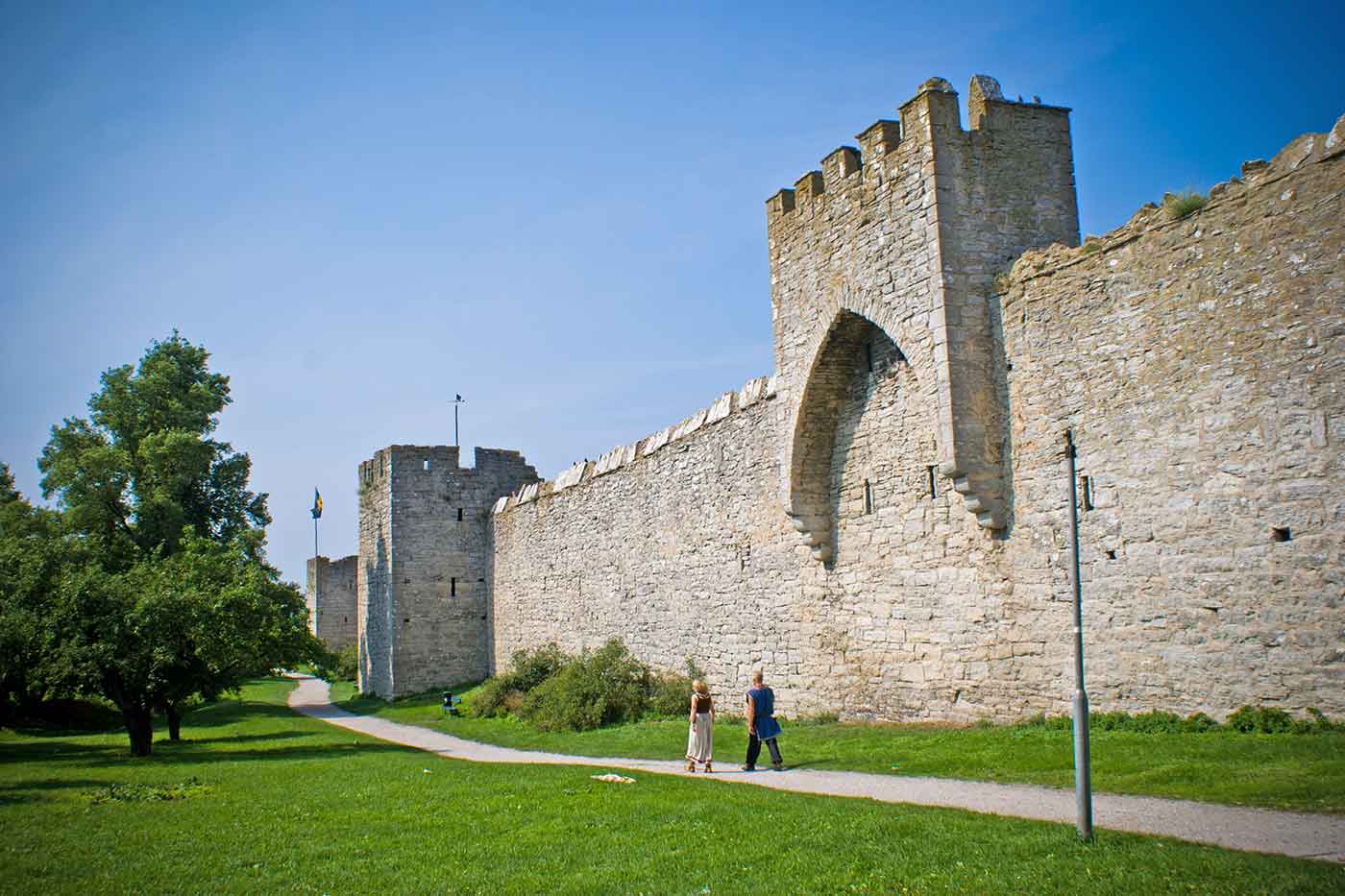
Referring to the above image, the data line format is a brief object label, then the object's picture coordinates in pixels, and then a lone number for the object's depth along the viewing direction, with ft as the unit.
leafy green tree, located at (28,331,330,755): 49.90
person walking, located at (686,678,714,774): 36.86
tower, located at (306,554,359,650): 153.28
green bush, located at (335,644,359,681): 121.49
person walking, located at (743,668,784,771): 35.81
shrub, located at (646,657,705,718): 54.29
